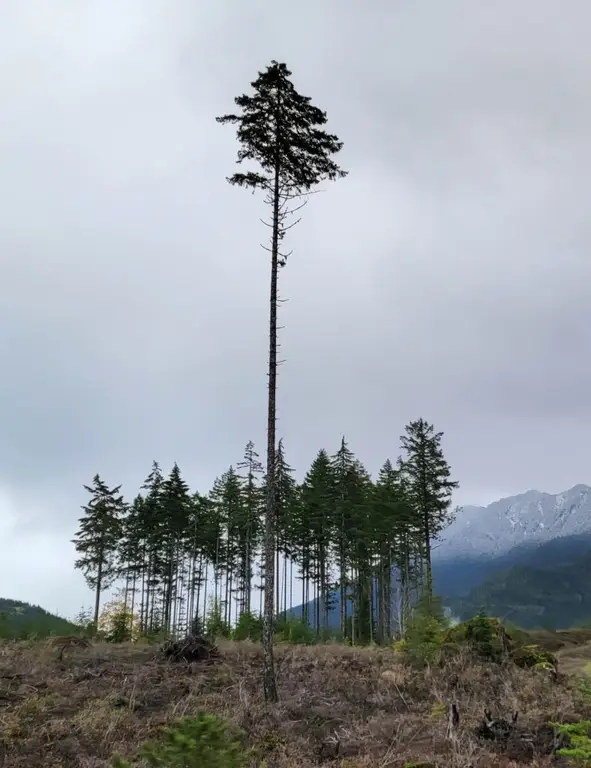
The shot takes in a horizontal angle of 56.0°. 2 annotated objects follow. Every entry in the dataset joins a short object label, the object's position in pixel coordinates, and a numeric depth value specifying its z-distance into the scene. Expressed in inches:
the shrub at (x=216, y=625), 1049.5
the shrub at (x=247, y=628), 1031.6
